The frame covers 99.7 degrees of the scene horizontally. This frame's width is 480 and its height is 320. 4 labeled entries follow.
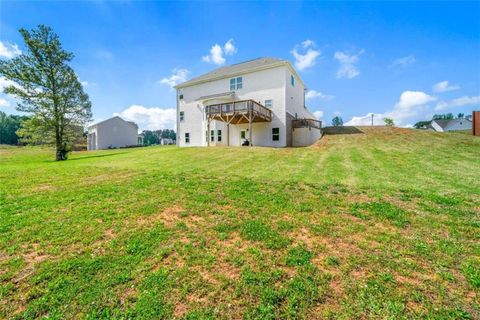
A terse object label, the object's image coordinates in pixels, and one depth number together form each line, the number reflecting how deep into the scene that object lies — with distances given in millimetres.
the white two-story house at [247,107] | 19625
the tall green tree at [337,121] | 108625
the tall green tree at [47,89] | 18562
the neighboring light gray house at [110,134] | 37562
